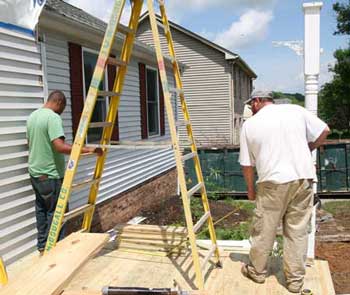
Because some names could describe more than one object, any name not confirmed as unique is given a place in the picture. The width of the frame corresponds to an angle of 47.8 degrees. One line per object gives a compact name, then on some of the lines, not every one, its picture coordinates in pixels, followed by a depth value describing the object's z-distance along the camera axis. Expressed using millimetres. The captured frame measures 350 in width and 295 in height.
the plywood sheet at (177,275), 3387
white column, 3809
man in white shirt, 3301
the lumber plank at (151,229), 4641
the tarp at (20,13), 4379
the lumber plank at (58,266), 2574
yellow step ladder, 3164
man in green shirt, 4027
